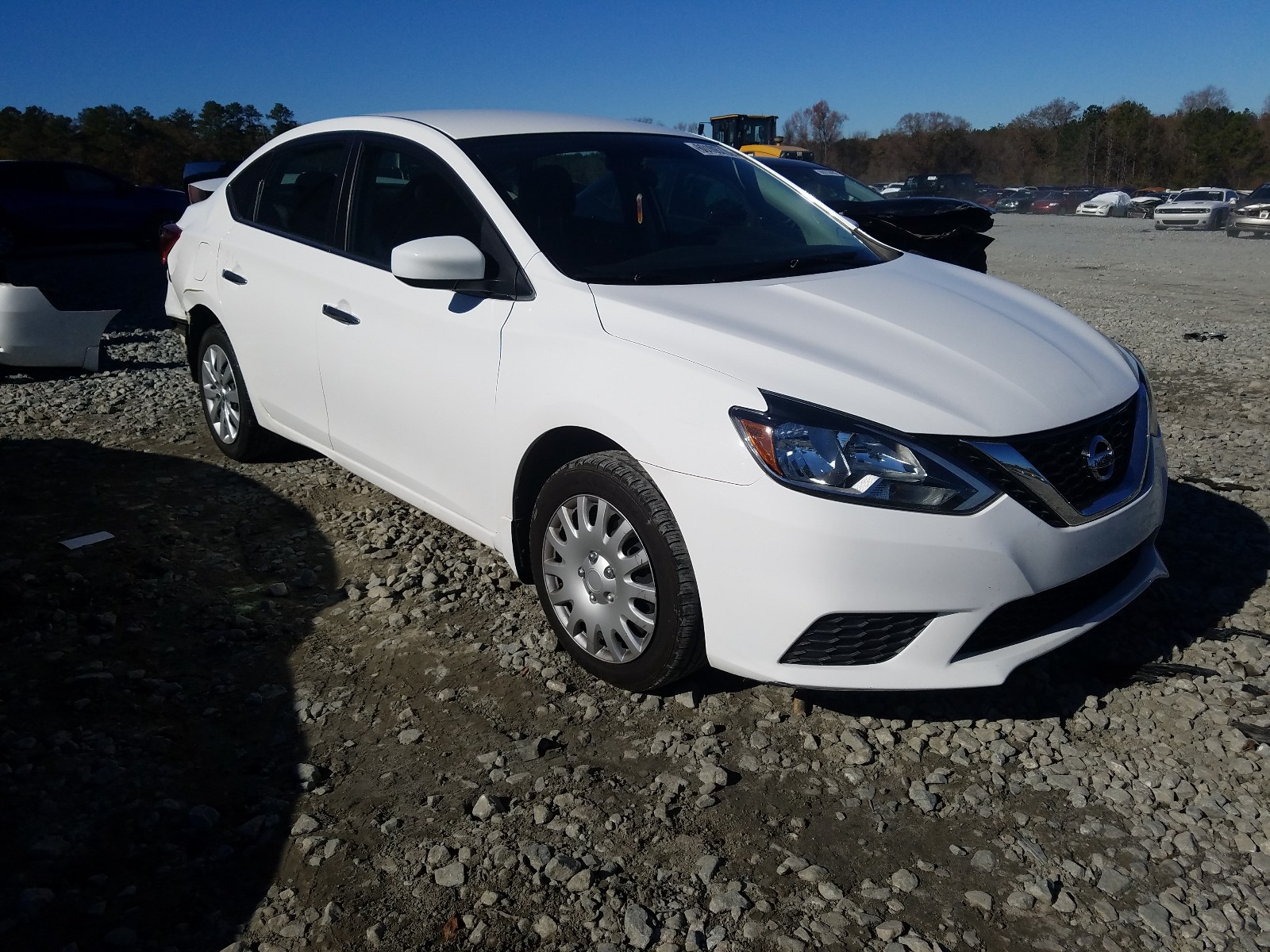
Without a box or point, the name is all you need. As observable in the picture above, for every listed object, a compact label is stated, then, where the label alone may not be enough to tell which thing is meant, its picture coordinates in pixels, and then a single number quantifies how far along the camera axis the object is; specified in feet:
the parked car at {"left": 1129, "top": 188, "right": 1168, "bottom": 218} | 136.46
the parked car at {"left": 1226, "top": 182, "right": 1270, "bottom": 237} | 81.97
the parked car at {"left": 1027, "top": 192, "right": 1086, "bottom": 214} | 156.97
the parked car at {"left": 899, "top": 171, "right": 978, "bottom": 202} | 146.92
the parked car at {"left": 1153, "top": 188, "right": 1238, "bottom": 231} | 95.14
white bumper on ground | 24.88
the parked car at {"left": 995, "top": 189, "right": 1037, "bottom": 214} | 162.61
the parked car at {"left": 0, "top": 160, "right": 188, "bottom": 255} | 54.29
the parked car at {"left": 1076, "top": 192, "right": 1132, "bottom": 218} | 136.87
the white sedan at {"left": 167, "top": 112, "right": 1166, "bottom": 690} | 8.53
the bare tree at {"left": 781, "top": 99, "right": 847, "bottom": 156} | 350.23
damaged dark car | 25.52
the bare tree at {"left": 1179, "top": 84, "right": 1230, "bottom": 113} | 313.53
